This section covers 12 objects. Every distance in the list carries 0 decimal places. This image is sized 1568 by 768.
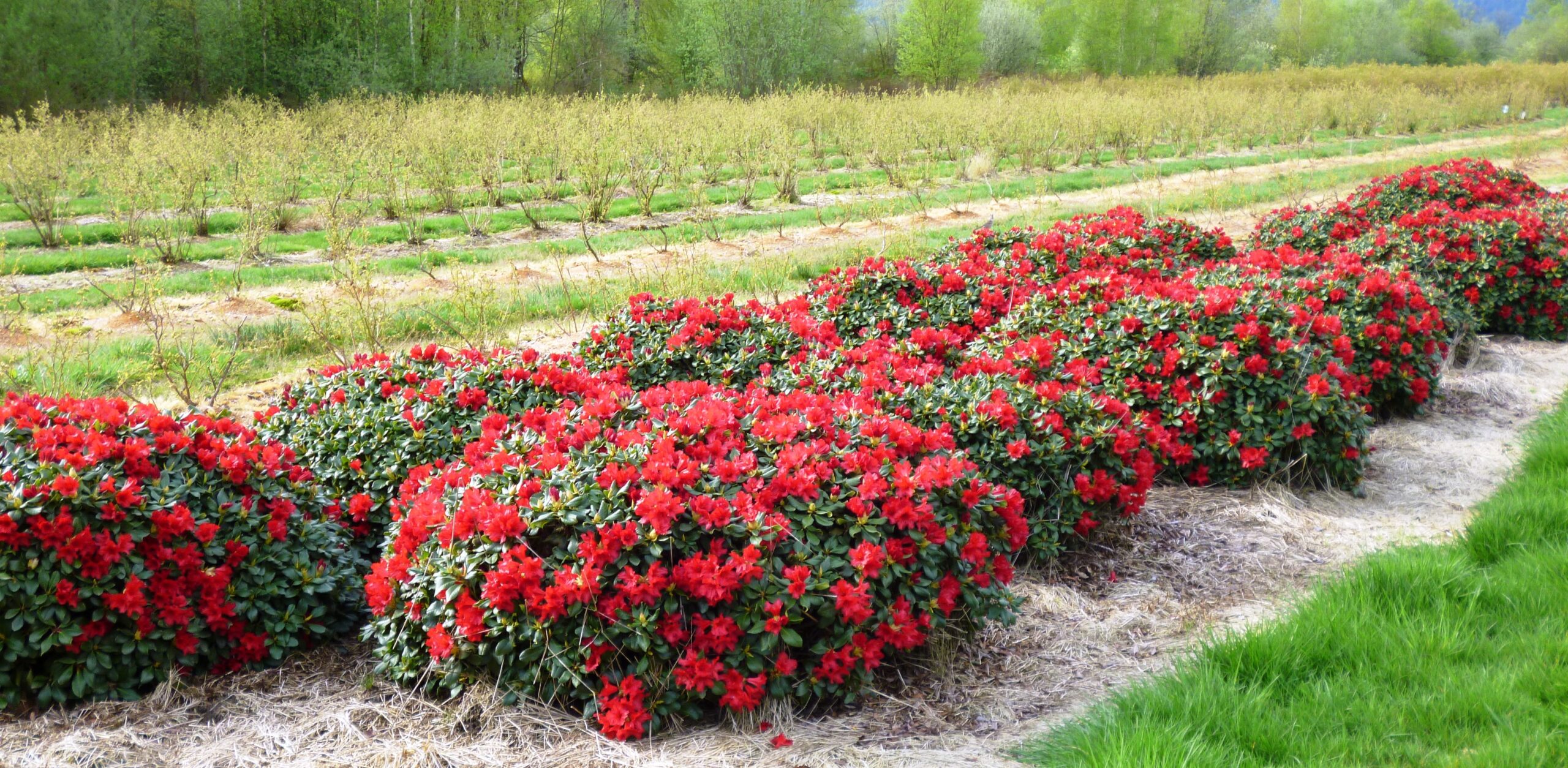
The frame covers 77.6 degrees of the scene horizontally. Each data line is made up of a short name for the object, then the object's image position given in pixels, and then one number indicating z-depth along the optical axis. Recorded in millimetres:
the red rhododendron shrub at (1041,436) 3748
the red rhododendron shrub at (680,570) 2600
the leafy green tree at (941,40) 33812
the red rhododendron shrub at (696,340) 4672
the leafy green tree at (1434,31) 58281
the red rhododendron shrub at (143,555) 2682
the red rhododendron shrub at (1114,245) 6375
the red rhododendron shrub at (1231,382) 4398
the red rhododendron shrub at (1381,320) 5180
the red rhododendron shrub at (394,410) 3691
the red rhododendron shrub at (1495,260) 6824
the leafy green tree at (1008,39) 42188
